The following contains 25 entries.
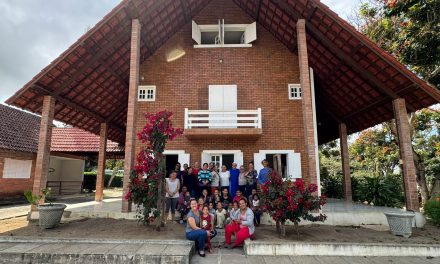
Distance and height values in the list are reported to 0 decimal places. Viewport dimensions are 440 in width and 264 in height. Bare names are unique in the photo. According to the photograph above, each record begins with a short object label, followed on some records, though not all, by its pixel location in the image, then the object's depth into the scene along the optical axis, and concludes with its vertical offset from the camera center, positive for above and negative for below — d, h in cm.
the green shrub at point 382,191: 1096 -79
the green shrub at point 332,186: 1552 -84
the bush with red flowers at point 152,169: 697 +7
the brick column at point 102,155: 1347 +83
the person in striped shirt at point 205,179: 812 -22
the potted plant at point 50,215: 721 -120
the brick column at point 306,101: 815 +233
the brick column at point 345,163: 1295 +47
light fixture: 1143 +509
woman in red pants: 595 -126
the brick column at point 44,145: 884 +89
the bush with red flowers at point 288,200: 629 -67
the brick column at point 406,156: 822 +55
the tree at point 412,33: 1113 +634
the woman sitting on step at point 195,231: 566 -129
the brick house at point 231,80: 852 +354
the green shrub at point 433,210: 819 -117
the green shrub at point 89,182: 2380 -96
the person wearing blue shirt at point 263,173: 800 -3
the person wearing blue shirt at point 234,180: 845 -25
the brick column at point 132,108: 797 +203
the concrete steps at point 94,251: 504 -159
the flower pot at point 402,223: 688 -131
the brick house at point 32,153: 1519 +123
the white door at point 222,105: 1049 +276
